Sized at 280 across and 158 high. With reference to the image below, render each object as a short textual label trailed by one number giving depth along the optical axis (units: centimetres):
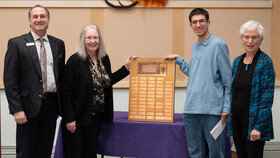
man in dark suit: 269
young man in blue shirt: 258
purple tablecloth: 295
